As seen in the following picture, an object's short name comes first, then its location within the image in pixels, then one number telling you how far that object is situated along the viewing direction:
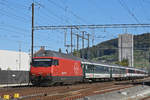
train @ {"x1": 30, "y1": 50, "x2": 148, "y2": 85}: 27.95
